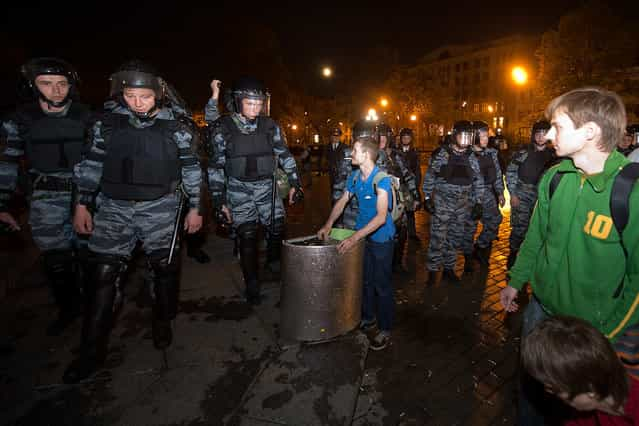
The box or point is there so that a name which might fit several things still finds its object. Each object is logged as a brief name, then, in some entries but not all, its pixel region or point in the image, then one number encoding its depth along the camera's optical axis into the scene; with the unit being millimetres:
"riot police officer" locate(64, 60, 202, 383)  3037
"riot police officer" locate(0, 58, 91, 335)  3465
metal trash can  2971
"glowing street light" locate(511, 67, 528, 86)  14000
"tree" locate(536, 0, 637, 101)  23453
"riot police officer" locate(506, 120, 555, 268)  5402
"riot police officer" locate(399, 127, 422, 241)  7318
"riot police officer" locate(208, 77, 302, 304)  4047
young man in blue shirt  3039
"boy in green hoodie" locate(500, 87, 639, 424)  1666
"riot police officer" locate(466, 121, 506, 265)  5668
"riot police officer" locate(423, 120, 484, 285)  5008
